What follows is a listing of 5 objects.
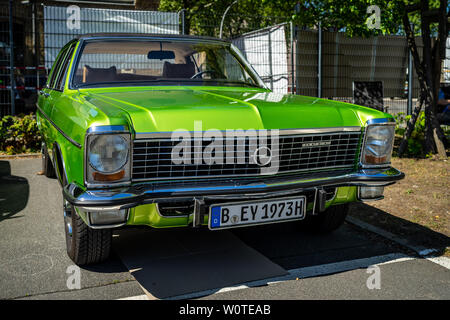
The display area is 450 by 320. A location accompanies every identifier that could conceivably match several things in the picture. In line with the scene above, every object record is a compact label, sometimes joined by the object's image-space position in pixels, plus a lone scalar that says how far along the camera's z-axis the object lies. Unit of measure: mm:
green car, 2811
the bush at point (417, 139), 7819
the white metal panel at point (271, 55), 9891
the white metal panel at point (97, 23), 9305
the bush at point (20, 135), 8680
